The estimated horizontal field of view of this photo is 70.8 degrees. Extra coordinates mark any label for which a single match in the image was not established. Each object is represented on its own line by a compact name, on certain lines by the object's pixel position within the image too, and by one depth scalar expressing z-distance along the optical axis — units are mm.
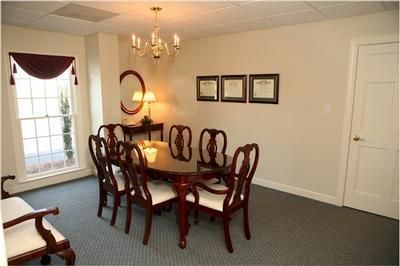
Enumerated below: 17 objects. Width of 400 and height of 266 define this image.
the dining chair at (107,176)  2975
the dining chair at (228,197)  2459
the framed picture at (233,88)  4289
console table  4688
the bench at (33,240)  1931
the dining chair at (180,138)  3823
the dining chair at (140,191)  2635
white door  3113
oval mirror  5035
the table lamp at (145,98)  5027
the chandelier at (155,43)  2747
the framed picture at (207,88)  4613
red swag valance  3842
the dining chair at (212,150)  3144
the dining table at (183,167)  2637
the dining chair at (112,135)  3857
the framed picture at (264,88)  3951
